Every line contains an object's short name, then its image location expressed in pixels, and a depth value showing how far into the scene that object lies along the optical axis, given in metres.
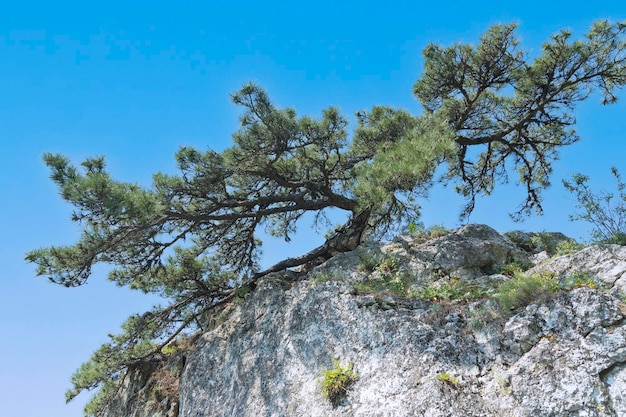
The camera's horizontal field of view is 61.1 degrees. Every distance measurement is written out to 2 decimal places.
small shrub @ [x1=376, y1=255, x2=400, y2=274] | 10.22
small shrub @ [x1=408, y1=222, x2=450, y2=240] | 11.33
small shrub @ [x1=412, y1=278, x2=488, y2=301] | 8.67
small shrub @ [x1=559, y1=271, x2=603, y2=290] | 7.55
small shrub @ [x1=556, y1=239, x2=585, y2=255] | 9.31
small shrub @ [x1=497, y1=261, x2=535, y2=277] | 9.77
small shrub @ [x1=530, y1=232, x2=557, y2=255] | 11.03
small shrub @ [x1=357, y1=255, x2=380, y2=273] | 10.48
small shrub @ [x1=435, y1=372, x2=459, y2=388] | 7.01
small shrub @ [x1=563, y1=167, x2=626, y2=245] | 9.89
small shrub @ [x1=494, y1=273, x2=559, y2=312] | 7.62
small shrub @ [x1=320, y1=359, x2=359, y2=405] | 7.73
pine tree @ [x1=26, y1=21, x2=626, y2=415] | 9.30
